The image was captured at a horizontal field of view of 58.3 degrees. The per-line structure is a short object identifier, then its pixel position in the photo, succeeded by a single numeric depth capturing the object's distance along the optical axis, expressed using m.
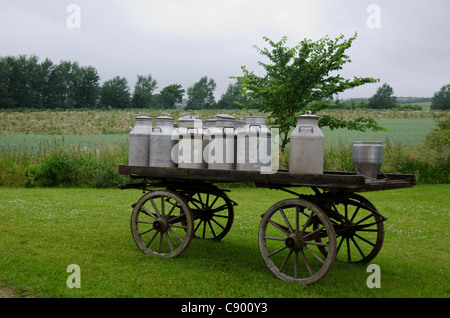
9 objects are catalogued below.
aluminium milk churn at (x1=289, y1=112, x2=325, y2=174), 3.96
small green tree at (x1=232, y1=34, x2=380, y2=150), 12.94
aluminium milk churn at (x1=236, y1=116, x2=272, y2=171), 4.28
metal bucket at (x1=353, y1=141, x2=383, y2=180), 4.02
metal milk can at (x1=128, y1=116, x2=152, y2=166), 5.01
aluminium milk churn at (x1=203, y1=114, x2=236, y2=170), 4.50
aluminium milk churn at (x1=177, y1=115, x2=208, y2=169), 4.68
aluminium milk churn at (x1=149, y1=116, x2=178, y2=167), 4.88
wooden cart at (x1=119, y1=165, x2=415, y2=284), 3.84
